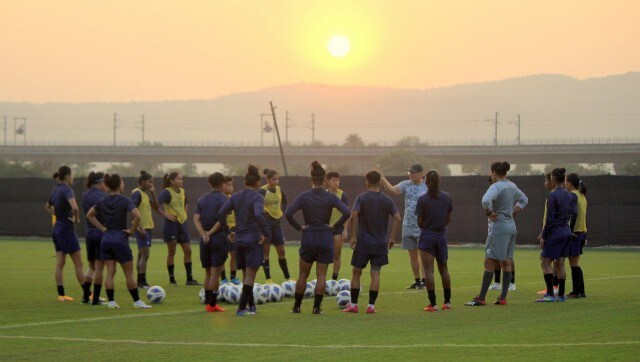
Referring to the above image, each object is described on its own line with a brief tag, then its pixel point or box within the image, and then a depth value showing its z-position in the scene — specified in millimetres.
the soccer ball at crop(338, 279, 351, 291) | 18645
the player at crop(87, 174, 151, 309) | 16906
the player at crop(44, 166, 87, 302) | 18203
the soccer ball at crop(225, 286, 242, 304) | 17828
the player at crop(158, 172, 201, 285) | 21734
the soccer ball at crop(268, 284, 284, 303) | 18047
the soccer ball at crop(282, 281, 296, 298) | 18672
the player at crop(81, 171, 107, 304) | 17797
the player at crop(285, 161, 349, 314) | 16156
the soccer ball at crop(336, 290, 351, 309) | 17062
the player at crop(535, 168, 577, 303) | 18078
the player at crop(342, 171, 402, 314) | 16219
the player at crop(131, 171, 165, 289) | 20828
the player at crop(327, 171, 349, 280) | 19578
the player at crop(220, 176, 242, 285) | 20266
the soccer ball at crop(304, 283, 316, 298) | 18500
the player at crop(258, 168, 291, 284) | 20875
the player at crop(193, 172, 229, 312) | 16641
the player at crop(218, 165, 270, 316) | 16109
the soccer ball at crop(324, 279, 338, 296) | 18906
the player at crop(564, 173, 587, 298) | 18625
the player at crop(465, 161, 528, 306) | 17391
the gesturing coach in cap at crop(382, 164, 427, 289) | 20281
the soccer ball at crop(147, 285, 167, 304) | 17969
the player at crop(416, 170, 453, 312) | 16594
